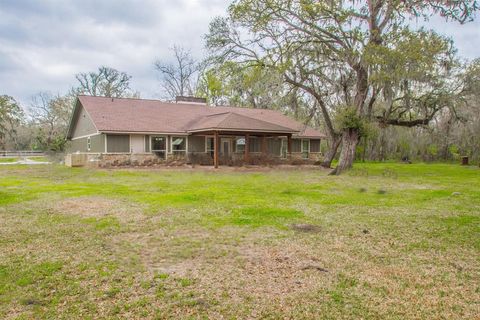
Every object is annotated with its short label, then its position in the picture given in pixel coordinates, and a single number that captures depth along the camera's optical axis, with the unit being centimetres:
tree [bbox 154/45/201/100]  4006
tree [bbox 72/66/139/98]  4221
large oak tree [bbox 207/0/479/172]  1476
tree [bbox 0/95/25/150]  3931
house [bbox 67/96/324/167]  2150
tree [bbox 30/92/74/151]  3975
